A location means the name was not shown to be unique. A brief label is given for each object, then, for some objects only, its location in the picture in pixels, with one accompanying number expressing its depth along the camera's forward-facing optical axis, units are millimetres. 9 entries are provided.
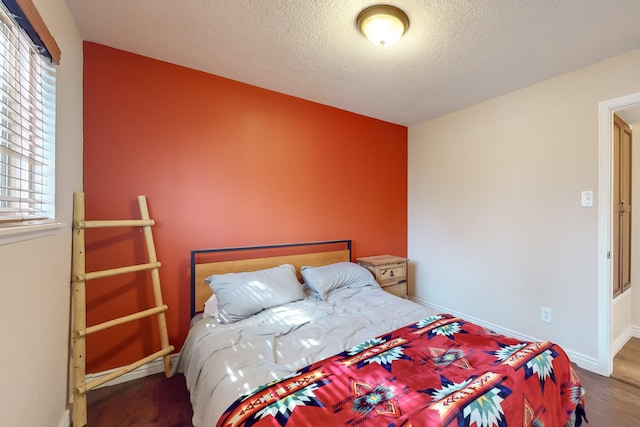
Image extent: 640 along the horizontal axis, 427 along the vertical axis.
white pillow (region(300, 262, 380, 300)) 2375
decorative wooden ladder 1573
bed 1008
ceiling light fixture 1532
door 2412
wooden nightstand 2908
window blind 1062
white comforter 1255
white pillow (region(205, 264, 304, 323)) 1928
